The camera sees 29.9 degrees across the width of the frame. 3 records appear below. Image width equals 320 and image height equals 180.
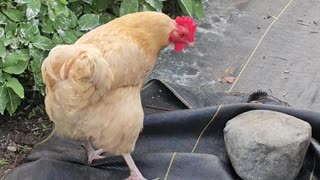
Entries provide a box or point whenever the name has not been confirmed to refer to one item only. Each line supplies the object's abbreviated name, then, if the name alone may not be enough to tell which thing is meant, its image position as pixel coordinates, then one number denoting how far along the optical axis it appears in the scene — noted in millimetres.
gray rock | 2854
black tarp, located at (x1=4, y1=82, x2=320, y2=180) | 2951
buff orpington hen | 2557
